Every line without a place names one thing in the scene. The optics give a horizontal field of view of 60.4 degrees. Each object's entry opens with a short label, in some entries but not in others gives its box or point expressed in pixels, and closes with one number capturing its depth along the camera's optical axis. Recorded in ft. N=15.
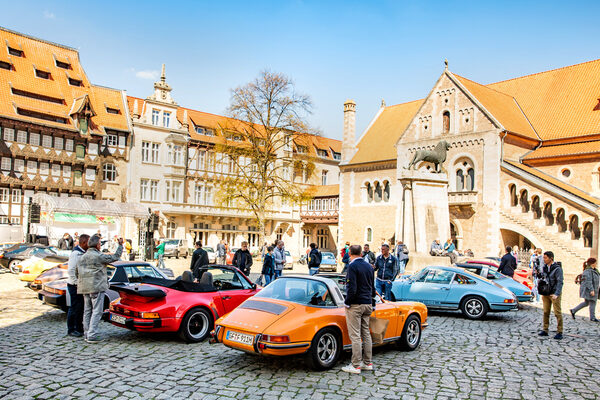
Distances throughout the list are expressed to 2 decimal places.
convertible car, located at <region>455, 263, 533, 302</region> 47.93
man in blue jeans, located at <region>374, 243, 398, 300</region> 44.59
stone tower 149.69
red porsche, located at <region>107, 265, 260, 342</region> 28.30
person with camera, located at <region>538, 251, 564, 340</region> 34.68
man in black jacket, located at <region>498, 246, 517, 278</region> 53.31
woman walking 41.96
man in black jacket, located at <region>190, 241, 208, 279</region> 47.29
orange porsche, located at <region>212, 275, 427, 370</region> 22.45
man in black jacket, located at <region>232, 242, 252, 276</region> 52.11
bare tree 112.78
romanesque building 95.55
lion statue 77.05
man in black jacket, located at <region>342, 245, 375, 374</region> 24.02
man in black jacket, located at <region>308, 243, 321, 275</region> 56.85
